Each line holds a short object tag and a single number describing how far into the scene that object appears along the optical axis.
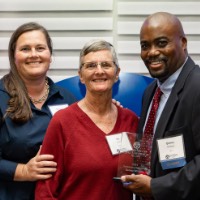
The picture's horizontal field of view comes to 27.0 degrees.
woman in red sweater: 2.31
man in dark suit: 2.05
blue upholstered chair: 3.18
